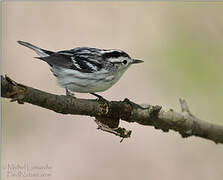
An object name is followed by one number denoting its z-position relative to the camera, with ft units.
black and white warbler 19.30
